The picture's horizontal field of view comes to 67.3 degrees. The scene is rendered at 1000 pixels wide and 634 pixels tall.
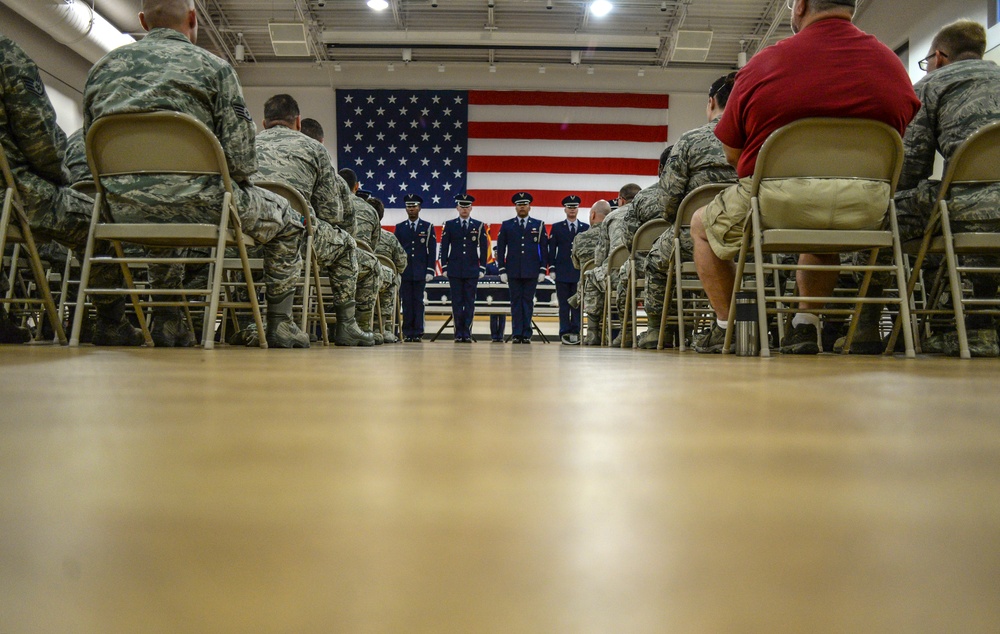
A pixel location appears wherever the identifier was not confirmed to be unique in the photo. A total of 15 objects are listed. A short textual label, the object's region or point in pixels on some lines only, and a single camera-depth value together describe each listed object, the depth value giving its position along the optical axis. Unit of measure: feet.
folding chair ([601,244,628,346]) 14.64
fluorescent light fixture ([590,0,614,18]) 28.68
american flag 34.04
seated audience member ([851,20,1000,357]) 6.91
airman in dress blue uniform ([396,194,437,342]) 27.58
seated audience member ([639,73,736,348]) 9.20
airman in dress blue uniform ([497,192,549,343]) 27.71
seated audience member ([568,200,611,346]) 22.35
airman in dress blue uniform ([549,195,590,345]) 27.48
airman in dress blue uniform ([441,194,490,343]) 27.58
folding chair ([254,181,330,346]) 8.66
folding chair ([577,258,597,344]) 18.45
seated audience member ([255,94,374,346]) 9.40
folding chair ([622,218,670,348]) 11.41
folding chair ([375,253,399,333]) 16.91
